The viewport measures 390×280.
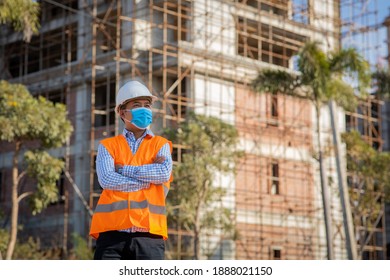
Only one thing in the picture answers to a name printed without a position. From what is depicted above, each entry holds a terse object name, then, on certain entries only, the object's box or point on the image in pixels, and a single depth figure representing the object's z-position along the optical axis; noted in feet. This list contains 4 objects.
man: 13.46
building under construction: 78.79
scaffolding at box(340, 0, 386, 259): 77.97
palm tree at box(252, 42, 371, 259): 63.62
